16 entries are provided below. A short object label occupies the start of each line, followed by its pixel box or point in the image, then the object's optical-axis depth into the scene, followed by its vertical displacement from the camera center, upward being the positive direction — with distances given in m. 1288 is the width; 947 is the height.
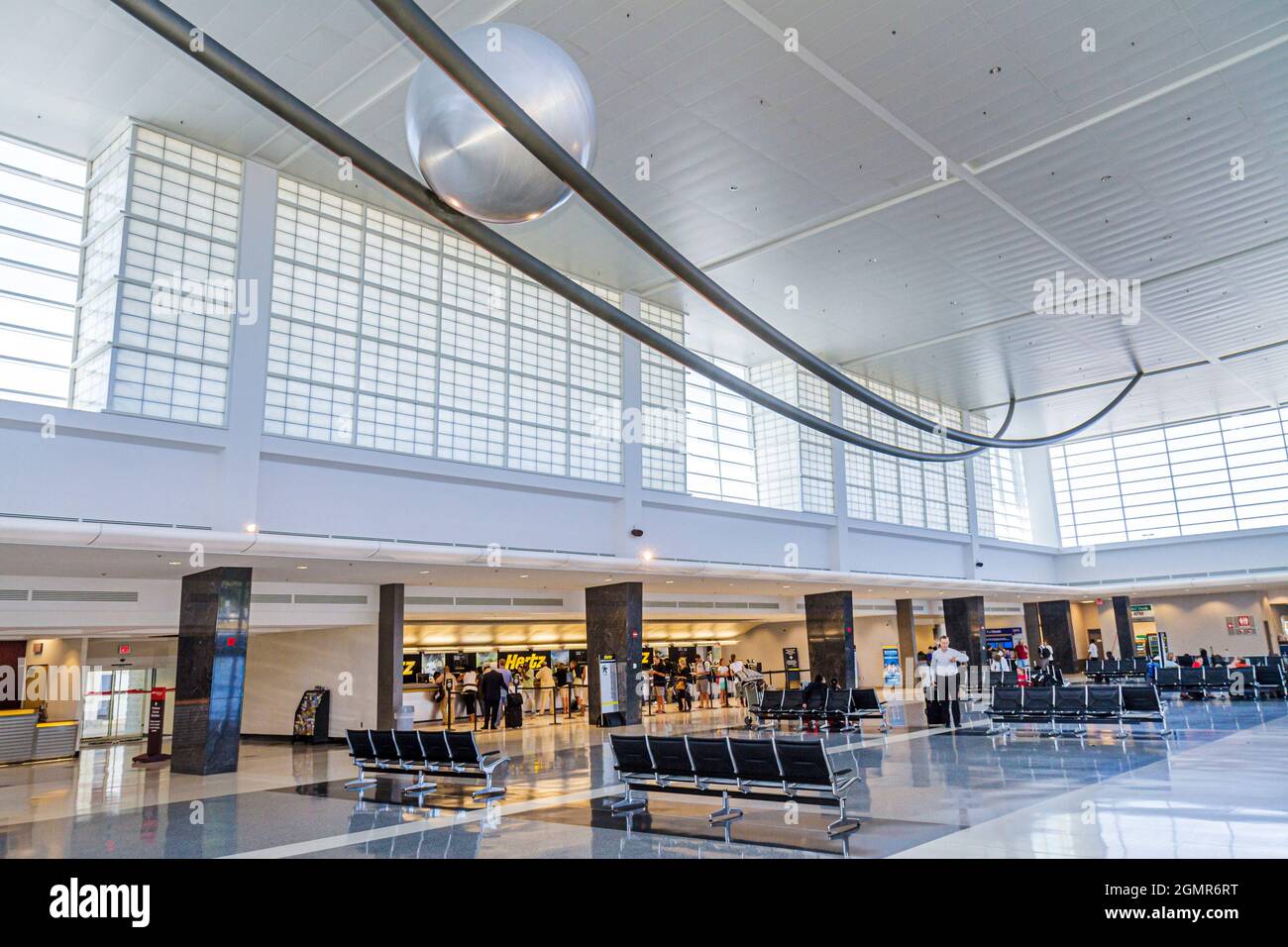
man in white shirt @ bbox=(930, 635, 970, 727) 17.69 -1.04
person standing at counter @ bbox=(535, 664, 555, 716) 30.91 -1.30
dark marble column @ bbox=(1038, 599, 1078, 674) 45.16 +0.14
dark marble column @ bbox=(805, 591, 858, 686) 31.72 +0.28
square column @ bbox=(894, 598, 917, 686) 39.97 +0.16
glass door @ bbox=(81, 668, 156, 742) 27.27 -1.20
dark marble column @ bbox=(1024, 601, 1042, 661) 49.16 +0.52
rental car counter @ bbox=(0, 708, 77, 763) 19.47 -1.59
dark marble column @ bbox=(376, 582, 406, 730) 21.62 +0.05
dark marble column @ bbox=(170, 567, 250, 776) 16.09 -0.15
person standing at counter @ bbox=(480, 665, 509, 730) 23.05 -0.98
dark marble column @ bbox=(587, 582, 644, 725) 23.61 +0.44
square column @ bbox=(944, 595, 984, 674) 39.59 +0.71
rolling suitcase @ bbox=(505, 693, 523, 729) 24.23 -1.62
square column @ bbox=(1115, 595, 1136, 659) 43.84 +0.36
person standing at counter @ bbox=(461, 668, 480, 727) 25.34 -1.04
